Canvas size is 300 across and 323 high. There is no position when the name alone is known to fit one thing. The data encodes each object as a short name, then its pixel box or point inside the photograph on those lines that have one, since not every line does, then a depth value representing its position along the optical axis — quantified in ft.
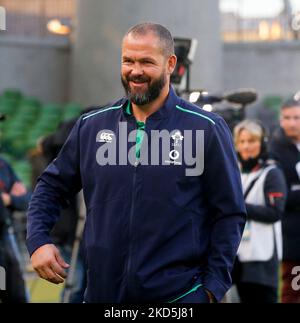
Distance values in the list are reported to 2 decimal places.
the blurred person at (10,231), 37.42
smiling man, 19.80
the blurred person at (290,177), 35.68
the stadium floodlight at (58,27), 101.96
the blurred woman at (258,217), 33.88
